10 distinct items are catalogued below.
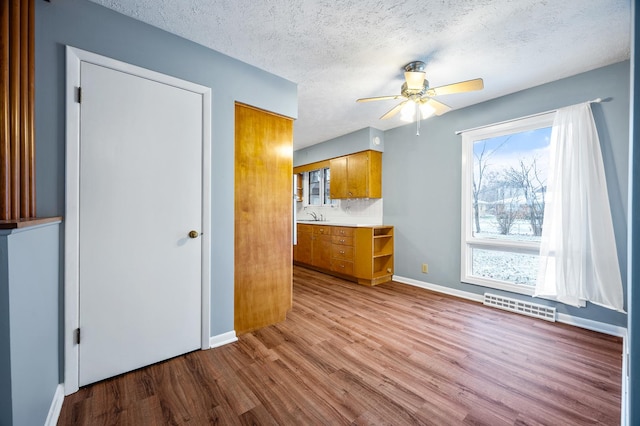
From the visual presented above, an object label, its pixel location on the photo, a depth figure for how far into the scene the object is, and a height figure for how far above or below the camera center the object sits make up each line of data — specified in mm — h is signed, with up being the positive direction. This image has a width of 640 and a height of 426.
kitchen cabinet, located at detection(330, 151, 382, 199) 4391 +636
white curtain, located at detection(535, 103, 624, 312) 2373 -106
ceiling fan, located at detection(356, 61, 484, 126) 2184 +1077
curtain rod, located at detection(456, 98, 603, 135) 2455 +1052
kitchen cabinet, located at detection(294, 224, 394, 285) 4023 -661
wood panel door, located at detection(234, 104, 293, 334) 2373 -58
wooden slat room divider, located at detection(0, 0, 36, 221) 1142 +469
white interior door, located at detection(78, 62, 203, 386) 1677 -75
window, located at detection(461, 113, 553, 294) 2914 +135
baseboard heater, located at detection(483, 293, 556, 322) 2737 -1045
